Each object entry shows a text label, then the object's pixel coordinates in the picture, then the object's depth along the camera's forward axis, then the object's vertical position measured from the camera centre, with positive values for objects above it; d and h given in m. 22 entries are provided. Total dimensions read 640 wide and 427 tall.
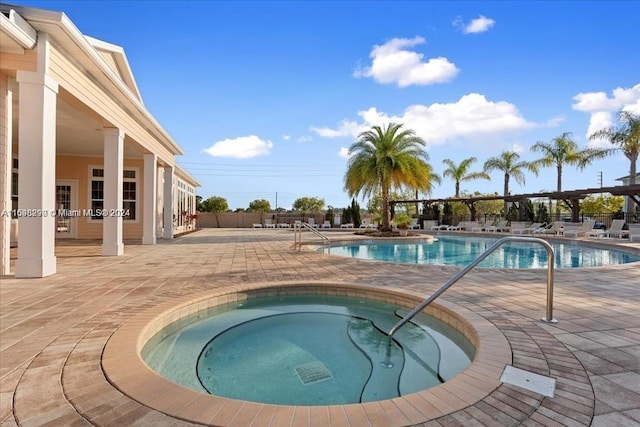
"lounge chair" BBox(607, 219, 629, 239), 17.33 -0.73
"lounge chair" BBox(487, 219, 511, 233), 22.08 -0.79
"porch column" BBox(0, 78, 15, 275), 5.75 +0.75
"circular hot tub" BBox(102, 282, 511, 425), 2.14 -1.44
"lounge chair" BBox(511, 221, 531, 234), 19.62 -0.69
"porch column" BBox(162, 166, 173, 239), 15.17 +0.44
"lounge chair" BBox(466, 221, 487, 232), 22.23 -0.77
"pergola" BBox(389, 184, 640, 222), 15.48 +1.12
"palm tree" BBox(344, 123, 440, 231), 17.31 +2.73
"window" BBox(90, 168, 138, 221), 13.91 +0.83
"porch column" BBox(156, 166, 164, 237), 15.52 +0.53
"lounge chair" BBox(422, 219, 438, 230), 25.44 -0.81
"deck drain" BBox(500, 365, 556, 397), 2.20 -1.14
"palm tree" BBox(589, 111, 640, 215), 22.09 +5.55
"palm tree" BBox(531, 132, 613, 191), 25.67 +4.86
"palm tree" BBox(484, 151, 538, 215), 27.52 +4.08
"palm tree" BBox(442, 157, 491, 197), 29.50 +3.84
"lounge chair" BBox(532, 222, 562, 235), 19.09 -0.84
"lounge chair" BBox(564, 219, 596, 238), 17.06 -0.71
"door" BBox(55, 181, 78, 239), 13.38 +0.02
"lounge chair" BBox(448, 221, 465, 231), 23.99 -0.89
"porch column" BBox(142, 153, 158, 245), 12.02 +0.41
